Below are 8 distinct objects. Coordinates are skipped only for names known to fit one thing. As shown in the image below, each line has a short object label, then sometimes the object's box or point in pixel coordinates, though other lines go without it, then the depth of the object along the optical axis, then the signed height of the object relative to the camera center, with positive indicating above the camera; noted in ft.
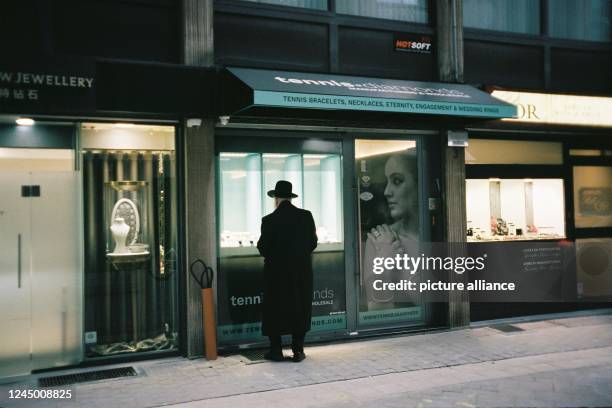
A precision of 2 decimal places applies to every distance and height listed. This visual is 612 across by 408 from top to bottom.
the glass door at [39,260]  22.20 -1.20
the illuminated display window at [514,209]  31.37 +0.41
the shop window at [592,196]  33.76 +1.04
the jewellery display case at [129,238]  23.79 -0.51
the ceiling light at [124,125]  24.12 +3.70
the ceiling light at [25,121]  22.50 +3.65
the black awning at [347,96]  22.97 +4.70
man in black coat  23.76 -1.96
